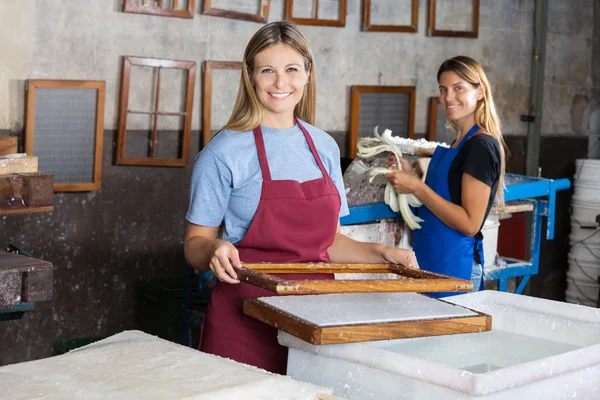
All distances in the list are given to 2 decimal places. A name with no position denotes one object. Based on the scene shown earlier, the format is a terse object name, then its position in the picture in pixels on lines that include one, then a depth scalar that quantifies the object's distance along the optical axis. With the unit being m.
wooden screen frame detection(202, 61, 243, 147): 5.35
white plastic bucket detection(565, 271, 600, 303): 6.93
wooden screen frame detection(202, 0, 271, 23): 5.28
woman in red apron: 2.40
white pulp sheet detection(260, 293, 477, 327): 1.77
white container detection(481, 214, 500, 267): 4.48
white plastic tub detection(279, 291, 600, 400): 1.60
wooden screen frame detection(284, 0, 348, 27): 5.66
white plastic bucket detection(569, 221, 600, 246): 6.88
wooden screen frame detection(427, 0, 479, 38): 6.34
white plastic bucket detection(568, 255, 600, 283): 6.93
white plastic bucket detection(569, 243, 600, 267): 6.91
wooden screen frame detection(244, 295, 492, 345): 1.69
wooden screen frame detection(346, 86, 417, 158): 6.03
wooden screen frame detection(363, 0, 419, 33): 6.01
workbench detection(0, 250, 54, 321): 2.72
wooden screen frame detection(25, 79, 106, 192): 4.69
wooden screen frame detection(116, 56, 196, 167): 5.02
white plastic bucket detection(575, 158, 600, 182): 6.78
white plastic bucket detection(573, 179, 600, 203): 6.80
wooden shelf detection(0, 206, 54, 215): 2.98
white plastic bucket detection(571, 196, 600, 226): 6.81
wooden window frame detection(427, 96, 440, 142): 6.39
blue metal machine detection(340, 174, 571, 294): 4.61
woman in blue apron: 3.64
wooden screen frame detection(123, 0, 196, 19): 4.98
